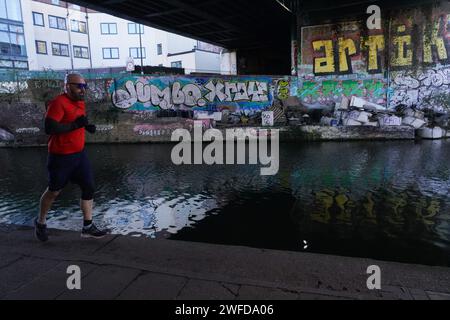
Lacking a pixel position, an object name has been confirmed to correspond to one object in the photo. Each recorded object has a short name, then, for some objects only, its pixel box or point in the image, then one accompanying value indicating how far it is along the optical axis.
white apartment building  43.22
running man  4.10
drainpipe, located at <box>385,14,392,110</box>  17.92
